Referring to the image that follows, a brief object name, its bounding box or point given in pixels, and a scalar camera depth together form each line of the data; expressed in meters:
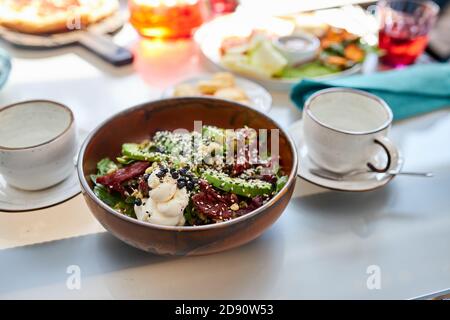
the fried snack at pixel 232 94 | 1.20
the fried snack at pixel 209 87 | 1.24
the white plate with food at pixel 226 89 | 1.21
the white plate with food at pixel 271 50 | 1.32
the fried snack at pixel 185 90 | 1.21
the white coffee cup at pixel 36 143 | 0.88
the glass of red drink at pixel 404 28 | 1.40
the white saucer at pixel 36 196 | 0.92
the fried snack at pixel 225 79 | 1.26
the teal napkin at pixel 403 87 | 1.20
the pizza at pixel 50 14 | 1.41
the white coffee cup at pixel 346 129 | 0.93
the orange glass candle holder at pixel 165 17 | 1.45
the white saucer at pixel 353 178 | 0.95
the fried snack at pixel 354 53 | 1.40
